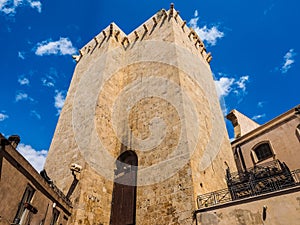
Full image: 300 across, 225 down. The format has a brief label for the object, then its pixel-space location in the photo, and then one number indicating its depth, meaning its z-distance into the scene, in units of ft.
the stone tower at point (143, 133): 32.68
